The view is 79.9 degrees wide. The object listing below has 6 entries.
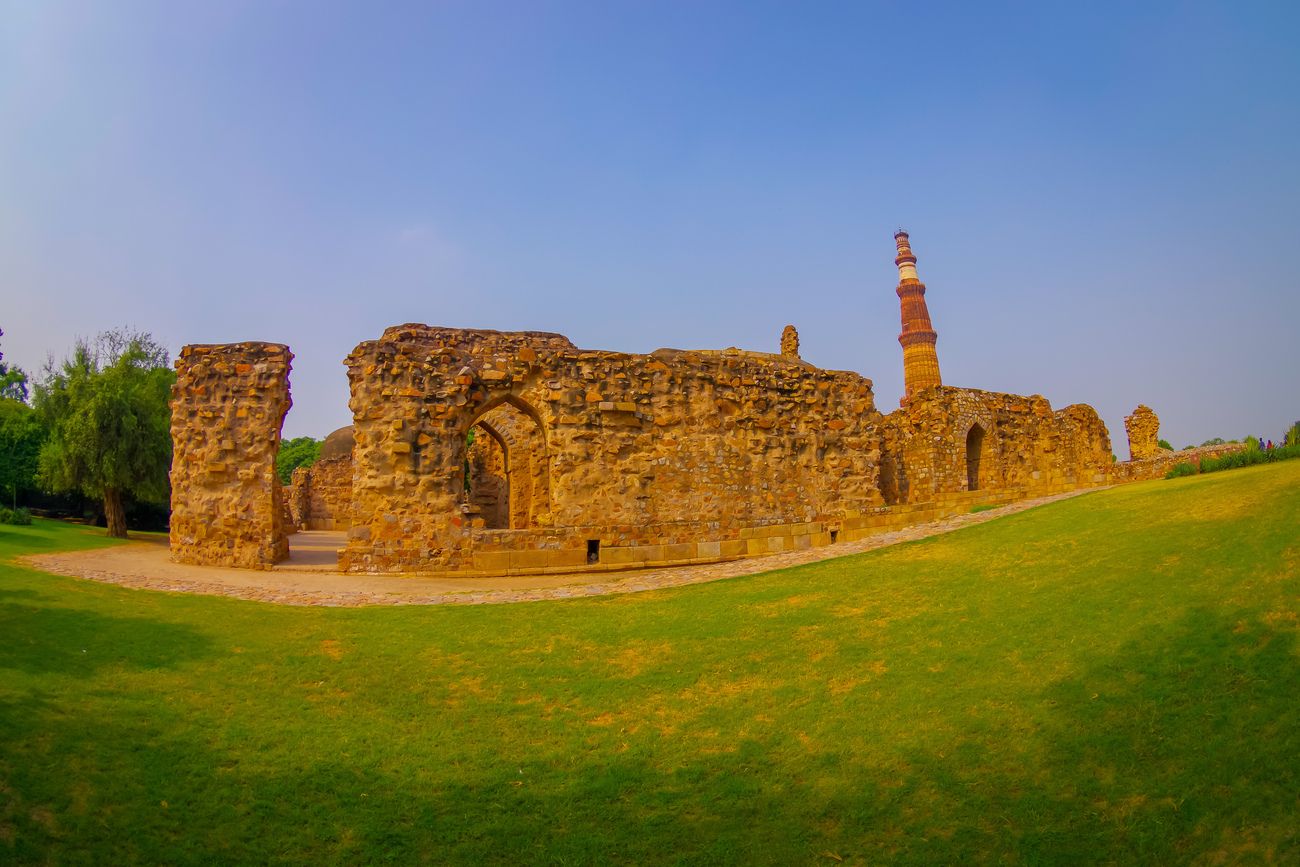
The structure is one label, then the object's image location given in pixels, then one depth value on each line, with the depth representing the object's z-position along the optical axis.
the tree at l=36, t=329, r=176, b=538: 22.97
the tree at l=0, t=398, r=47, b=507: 29.02
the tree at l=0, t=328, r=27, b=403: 30.95
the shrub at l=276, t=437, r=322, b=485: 51.81
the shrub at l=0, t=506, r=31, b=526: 21.69
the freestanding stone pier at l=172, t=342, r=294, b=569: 16.41
